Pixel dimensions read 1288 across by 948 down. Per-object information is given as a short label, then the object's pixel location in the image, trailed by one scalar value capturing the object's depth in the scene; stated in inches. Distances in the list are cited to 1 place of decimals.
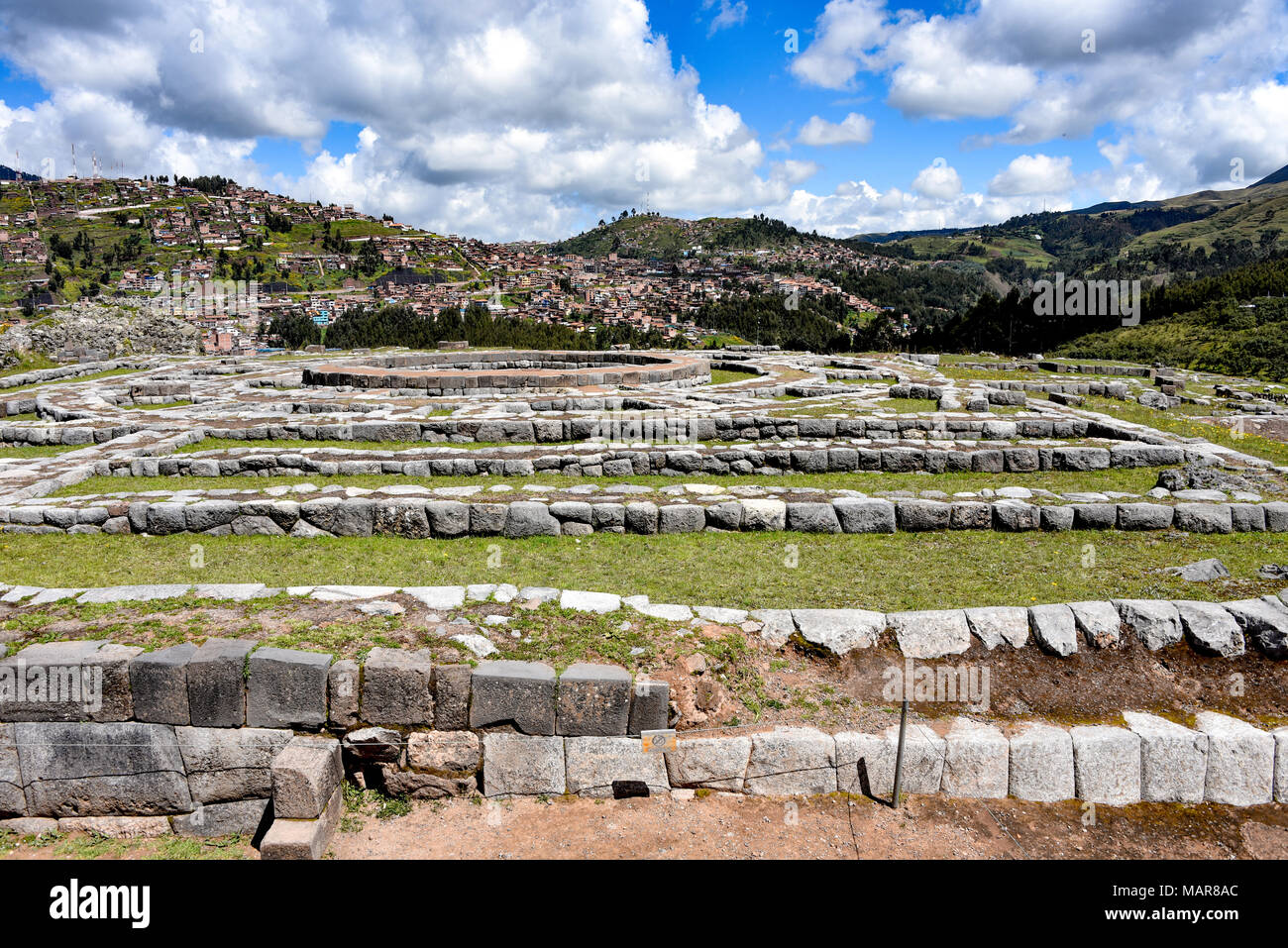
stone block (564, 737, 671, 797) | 216.2
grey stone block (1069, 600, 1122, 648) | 253.8
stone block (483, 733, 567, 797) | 217.3
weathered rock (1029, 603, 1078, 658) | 250.4
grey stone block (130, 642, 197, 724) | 216.1
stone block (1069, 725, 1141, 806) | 217.0
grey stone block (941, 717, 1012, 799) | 214.2
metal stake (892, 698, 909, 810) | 201.9
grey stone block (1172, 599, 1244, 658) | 252.4
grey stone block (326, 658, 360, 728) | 217.5
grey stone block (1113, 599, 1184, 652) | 254.7
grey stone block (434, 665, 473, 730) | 217.5
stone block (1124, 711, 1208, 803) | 219.3
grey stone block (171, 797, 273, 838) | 223.5
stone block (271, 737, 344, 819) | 201.5
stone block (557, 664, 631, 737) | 215.0
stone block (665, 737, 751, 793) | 214.7
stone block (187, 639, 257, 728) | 216.5
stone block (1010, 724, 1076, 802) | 216.4
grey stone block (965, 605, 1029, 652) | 252.5
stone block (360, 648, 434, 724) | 216.8
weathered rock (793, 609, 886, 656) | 249.8
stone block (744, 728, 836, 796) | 213.9
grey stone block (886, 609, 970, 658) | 249.3
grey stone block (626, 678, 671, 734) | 216.1
